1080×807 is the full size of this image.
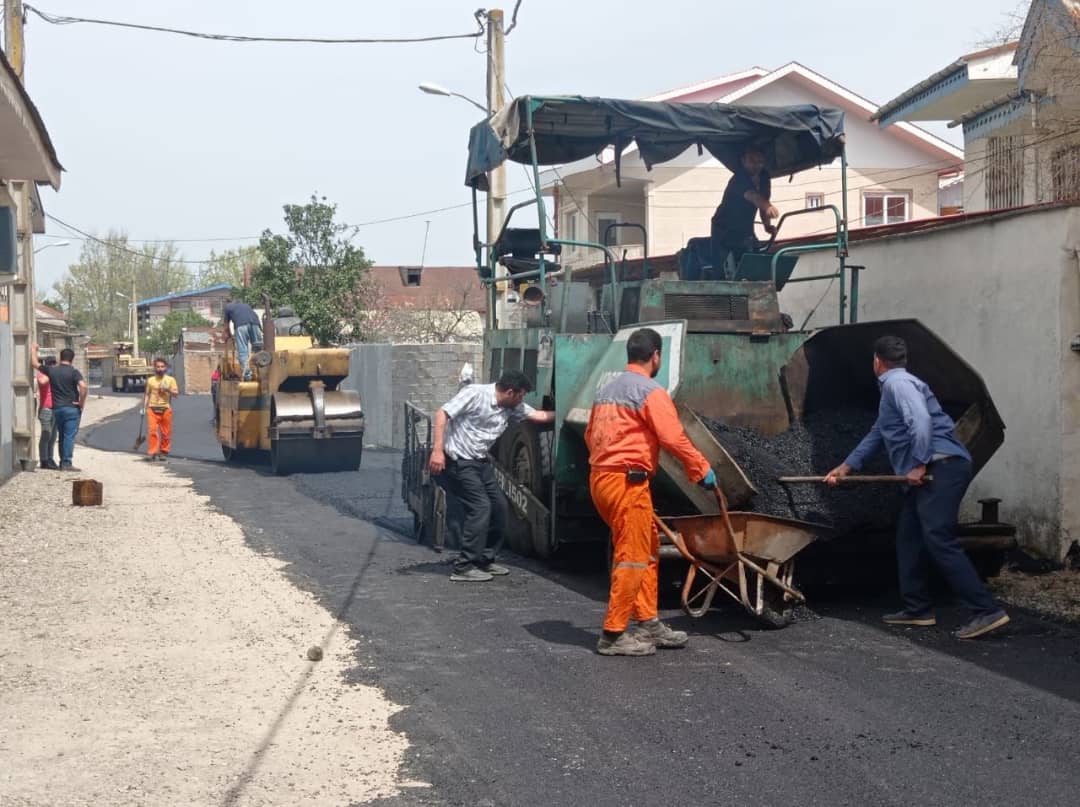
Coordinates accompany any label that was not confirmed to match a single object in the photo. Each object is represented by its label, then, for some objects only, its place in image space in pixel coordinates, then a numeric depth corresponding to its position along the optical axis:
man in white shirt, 8.66
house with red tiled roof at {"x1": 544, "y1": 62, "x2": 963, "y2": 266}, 28.16
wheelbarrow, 6.82
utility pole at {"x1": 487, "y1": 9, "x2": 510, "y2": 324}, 18.39
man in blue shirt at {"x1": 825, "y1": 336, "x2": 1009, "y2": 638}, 6.92
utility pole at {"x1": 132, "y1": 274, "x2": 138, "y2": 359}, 72.24
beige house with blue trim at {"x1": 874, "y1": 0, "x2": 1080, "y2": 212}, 10.44
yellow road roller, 16.36
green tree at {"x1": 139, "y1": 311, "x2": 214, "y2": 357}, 74.25
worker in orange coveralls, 6.54
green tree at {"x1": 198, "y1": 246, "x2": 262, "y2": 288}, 94.06
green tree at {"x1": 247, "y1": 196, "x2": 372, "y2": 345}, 32.59
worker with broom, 18.64
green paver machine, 7.76
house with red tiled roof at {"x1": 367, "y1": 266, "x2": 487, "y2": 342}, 32.88
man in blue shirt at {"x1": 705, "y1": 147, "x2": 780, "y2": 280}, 10.38
